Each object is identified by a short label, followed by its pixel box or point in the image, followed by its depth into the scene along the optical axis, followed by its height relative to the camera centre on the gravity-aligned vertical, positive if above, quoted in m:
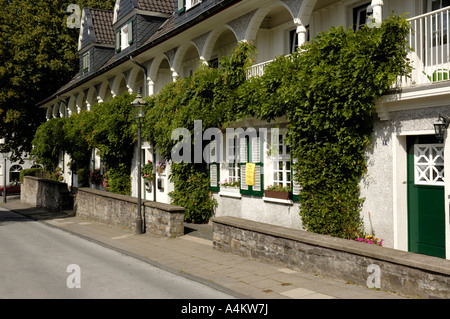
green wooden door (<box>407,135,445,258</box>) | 8.84 -0.70
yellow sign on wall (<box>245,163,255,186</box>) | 13.67 -0.33
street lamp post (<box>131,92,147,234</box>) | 14.35 +0.42
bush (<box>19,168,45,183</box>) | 34.92 -0.56
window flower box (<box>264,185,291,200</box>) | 12.34 -0.80
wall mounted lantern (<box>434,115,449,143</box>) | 8.35 +0.64
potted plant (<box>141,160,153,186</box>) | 20.81 -0.37
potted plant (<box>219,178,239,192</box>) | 14.84 -0.73
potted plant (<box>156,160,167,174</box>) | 19.55 -0.09
